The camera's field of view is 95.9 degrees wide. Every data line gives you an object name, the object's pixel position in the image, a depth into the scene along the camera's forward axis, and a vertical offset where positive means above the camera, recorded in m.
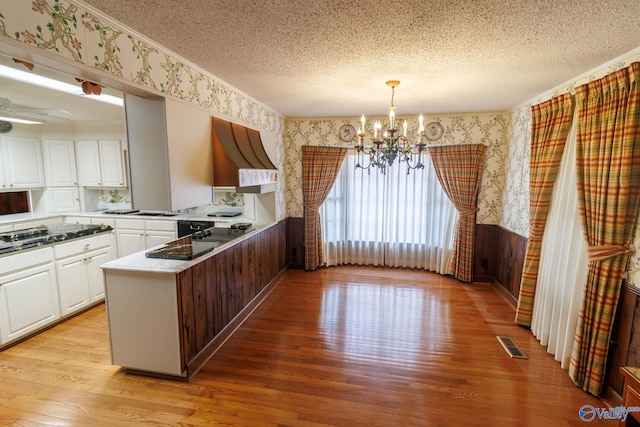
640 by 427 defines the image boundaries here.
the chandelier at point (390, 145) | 2.50 +0.34
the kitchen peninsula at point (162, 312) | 2.27 -1.08
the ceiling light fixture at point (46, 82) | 2.31 +0.86
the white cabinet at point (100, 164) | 4.73 +0.25
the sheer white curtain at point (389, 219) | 4.77 -0.63
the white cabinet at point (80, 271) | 3.21 -1.07
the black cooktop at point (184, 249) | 2.46 -0.63
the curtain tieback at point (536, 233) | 2.97 -0.51
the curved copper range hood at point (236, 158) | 2.85 +0.24
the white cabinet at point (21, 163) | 4.04 +0.22
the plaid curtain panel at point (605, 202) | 2.01 -0.13
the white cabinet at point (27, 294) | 2.69 -1.14
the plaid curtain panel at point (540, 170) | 2.68 +0.13
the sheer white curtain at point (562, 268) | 2.44 -0.76
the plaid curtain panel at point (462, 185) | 4.37 -0.03
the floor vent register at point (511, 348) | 2.68 -1.58
